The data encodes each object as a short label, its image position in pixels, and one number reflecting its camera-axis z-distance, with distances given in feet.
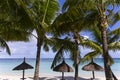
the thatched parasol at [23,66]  19.27
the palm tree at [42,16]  15.58
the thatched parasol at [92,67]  20.65
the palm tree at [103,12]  12.96
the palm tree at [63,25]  15.63
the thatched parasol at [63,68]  19.56
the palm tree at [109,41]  18.95
